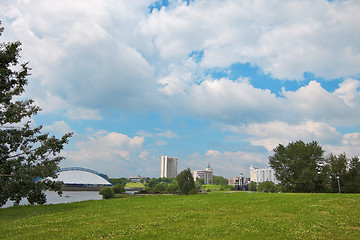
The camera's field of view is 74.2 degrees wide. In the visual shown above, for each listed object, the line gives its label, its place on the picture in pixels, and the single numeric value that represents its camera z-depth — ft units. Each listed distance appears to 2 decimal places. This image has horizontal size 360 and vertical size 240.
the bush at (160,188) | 424.25
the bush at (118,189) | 384.10
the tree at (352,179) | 186.44
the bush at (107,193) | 299.17
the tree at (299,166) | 179.83
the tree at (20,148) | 72.18
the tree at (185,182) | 229.86
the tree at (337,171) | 198.49
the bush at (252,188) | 573.82
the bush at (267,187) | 350.02
